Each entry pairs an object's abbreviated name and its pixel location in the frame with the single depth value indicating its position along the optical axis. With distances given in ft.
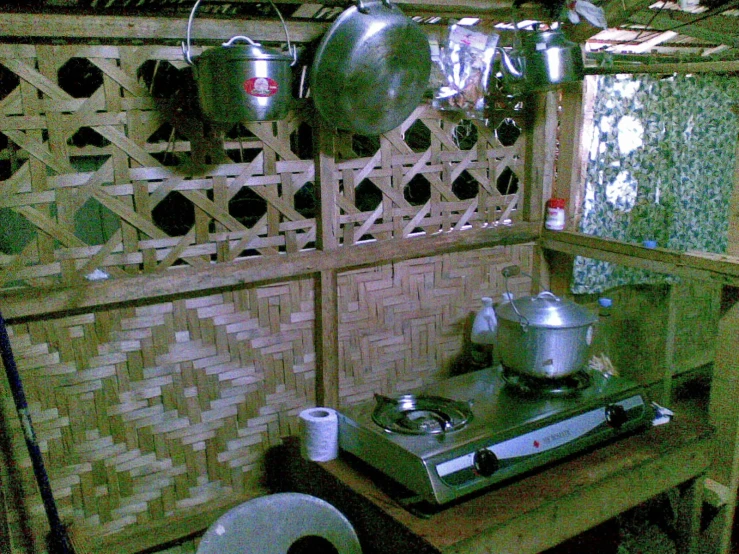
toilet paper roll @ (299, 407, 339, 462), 7.86
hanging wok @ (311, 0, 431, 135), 7.00
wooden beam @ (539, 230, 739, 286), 8.36
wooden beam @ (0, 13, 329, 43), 6.39
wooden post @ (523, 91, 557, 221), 10.34
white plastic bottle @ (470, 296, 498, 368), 10.16
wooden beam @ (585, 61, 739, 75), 8.11
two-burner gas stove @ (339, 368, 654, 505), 6.75
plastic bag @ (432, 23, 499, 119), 8.89
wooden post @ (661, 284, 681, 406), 9.74
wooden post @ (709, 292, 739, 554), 8.61
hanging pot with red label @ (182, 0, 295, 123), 6.38
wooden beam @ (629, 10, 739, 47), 11.63
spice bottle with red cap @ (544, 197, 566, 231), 10.55
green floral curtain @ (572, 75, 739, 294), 11.02
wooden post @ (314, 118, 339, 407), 8.40
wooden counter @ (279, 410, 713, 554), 6.53
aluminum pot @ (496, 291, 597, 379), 7.77
